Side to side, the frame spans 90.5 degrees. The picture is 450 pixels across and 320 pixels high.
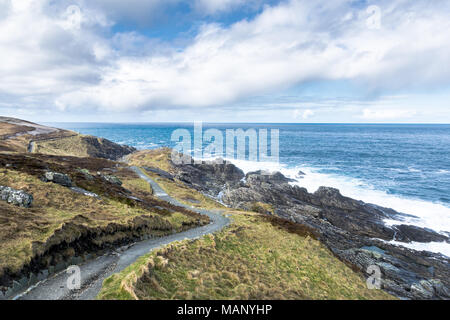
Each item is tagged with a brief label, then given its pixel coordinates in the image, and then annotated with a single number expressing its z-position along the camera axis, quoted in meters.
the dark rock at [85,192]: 23.63
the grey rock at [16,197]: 16.79
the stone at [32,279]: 10.86
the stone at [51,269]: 11.91
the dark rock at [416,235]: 34.22
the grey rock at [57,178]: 23.45
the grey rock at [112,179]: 34.50
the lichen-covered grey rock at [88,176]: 29.60
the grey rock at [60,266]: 12.30
